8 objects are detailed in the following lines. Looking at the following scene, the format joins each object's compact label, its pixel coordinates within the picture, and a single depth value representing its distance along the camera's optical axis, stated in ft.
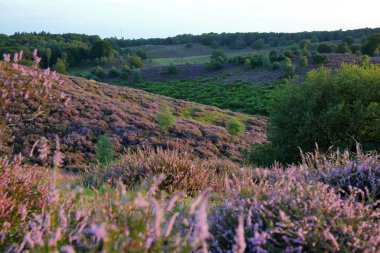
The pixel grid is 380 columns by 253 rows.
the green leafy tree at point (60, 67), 257.55
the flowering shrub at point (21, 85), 17.99
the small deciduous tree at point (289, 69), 224.41
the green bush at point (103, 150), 74.08
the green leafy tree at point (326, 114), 63.93
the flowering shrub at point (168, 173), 26.50
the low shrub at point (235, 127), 112.57
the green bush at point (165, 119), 107.45
